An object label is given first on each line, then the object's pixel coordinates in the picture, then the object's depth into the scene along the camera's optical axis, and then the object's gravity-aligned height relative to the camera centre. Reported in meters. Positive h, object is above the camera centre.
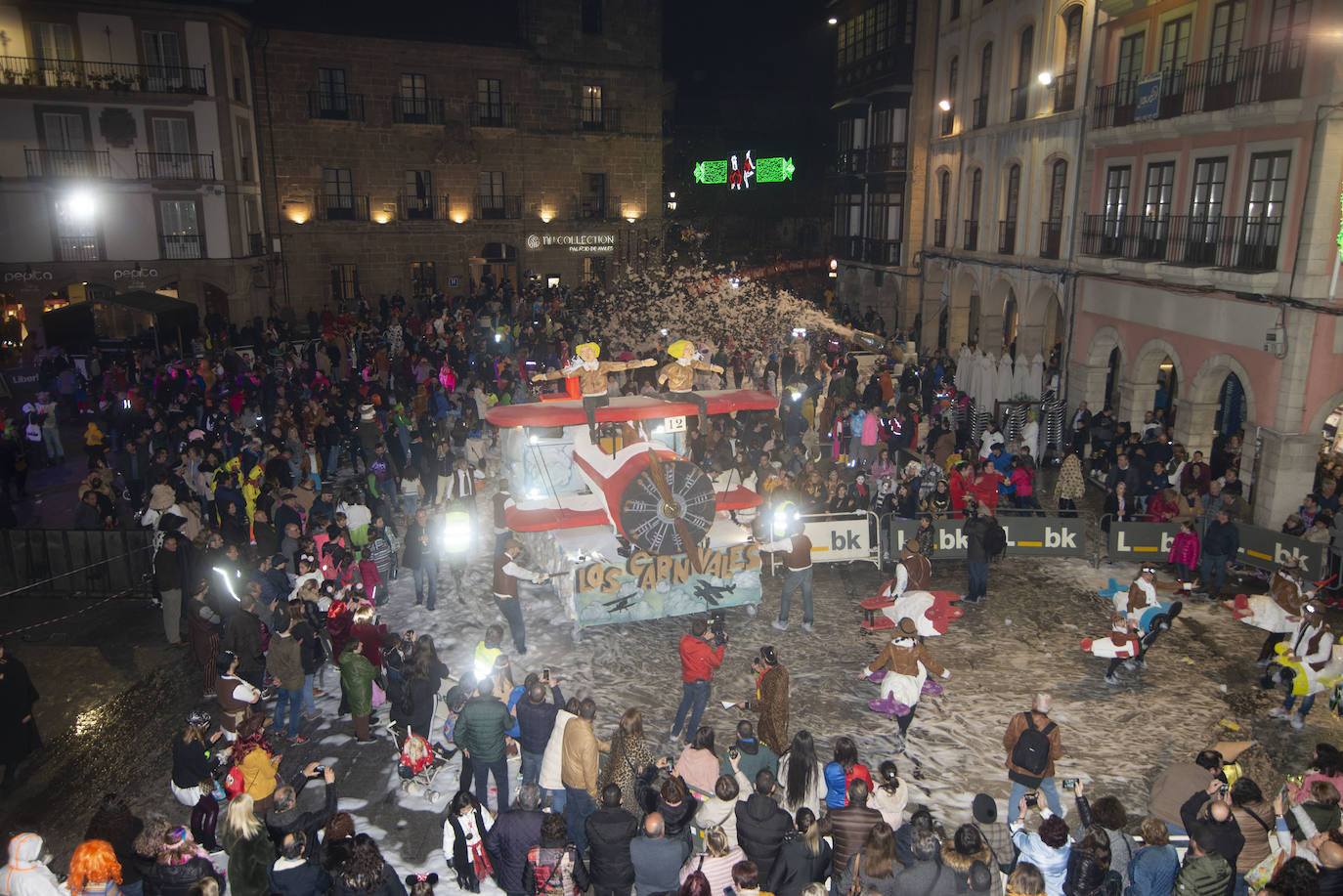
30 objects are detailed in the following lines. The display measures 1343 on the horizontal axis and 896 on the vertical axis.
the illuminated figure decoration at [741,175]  50.37 +3.46
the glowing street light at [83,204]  30.77 +1.04
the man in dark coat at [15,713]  9.51 -4.85
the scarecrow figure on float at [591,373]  12.33 -1.78
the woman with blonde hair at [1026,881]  6.17 -4.20
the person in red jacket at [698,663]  9.59 -4.35
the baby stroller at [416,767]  9.56 -5.37
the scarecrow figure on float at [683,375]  12.69 -1.87
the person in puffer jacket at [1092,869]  6.68 -4.51
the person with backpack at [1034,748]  8.36 -4.53
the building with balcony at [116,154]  29.86 +2.71
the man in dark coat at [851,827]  7.18 -4.47
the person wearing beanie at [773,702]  9.05 -4.46
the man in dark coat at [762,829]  7.00 -4.38
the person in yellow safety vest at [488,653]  9.40 -4.17
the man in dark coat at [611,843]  6.93 -4.44
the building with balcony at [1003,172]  24.02 +2.01
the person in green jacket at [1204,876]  6.65 -4.48
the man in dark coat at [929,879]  6.46 -4.39
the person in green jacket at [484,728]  8.46 -4.41
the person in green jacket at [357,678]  9.80 -4.60
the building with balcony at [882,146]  33.38 +3.56
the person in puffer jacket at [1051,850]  6.91 -4.56
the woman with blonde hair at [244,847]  7.00 -4.54
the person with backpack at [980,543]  13.54 -4.38
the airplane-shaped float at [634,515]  11.95 -3.77
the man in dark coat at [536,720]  8.49 -4.36
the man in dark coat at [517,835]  7.00 -4.44
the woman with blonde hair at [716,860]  6.77 -4.49
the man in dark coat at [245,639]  10.30 -4.40
